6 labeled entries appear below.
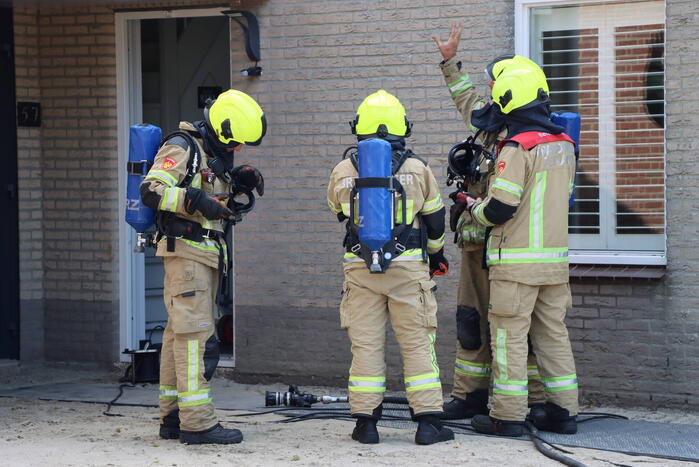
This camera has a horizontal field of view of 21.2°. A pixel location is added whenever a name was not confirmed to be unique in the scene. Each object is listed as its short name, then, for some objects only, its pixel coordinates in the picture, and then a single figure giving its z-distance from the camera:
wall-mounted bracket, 14.61
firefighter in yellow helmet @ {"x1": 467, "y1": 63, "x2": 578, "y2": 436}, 11.30
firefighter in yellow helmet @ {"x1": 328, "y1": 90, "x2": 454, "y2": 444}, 11.09
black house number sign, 16.17
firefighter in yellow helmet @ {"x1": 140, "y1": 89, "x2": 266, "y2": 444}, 11.03
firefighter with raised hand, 12.02
